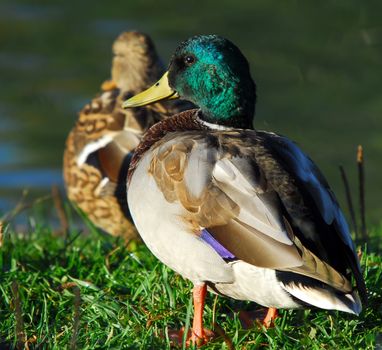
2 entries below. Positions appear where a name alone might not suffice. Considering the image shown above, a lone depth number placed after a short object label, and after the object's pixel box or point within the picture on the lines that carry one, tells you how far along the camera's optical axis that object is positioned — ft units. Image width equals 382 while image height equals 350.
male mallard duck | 25.91
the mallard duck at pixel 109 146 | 42.19
